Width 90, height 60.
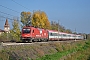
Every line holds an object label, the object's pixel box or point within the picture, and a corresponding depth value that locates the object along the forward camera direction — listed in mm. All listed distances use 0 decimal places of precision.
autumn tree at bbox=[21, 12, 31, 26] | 60099
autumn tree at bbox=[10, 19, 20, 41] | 52120
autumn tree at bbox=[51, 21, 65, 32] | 82219
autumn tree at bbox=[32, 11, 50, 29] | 57780
